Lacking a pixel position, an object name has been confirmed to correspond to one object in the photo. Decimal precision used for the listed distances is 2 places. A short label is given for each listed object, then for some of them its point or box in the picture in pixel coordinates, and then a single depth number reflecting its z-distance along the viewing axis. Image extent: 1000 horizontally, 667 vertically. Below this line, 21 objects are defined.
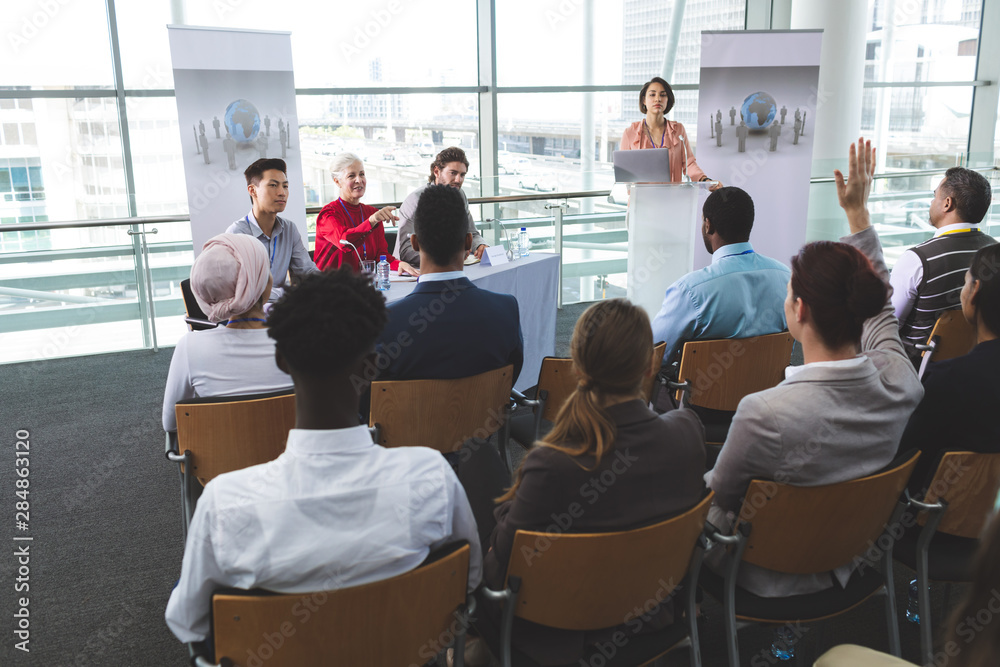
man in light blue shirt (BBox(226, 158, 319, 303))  3.90
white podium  4.87
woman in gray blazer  1.70
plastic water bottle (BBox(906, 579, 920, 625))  2.36
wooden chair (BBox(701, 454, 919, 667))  1.61
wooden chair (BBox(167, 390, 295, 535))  2.09
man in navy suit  2.35
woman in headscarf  2.29
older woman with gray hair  4.29
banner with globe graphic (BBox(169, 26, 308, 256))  4.98
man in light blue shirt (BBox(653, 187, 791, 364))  2.82
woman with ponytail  1.46
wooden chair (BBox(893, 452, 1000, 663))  1.77
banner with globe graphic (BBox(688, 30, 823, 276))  5.91
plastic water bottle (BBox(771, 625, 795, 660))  2.15
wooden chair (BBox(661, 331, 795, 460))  2.63
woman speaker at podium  5.40
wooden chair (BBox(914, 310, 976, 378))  3.04
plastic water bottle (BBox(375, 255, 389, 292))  3.63
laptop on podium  4.65
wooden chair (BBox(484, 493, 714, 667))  1.39
